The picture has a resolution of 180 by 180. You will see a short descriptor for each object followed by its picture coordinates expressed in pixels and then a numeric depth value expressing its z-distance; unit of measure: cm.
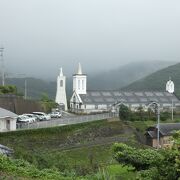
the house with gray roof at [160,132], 4544
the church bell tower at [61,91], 6775
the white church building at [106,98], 6166
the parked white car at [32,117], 4530
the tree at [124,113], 5319
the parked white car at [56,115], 5197
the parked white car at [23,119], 4319
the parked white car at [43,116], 4806
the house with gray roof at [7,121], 3900
